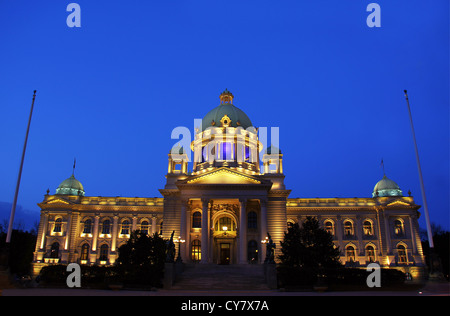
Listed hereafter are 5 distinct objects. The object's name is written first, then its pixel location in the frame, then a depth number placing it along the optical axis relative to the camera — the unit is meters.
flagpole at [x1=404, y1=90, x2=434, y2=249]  24.40
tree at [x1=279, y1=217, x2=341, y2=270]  36.81
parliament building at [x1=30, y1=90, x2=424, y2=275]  50.69
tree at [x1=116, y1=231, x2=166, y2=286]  31.88
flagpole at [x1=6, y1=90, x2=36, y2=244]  23.97
